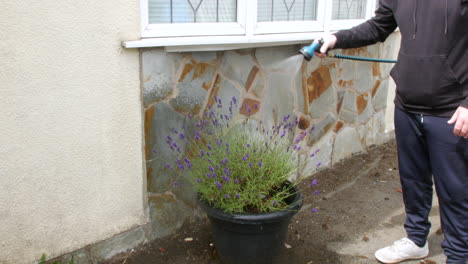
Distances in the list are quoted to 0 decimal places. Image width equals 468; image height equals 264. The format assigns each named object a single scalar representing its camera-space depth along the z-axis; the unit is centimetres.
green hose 340
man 246
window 292
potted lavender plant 267
